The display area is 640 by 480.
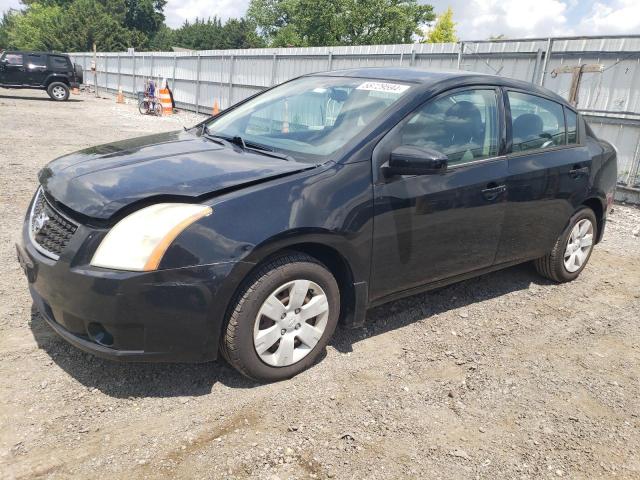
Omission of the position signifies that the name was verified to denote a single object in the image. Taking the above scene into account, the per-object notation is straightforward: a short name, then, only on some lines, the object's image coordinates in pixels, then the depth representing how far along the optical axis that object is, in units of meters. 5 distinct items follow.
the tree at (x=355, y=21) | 43.66
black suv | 21.41
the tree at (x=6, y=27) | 84.66
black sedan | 2.41
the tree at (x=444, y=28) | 54.75
